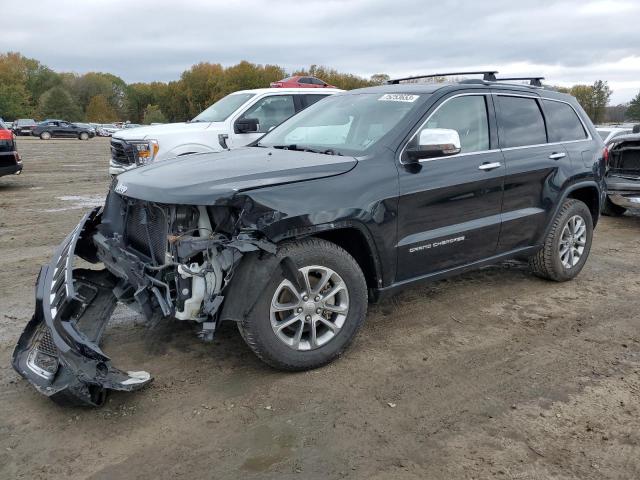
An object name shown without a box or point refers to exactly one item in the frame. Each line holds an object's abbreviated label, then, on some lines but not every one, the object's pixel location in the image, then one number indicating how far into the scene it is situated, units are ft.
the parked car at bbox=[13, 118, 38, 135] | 165.56
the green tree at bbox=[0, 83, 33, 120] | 280.51
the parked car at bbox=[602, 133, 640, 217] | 27.88
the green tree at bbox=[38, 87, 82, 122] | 290.76
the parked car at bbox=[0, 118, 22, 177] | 37.86
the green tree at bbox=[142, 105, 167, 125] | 298.15
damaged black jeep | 10.95
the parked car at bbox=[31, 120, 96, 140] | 155.22
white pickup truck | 28.55
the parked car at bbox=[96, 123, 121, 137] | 197.69
